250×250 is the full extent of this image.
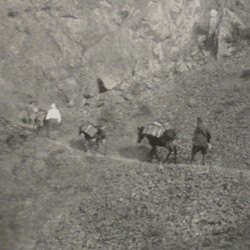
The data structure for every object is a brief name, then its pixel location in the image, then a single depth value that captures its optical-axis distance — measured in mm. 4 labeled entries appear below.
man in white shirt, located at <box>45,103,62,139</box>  29734
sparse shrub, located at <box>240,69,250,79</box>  33138
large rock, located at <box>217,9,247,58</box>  37438
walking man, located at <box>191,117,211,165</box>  24891
